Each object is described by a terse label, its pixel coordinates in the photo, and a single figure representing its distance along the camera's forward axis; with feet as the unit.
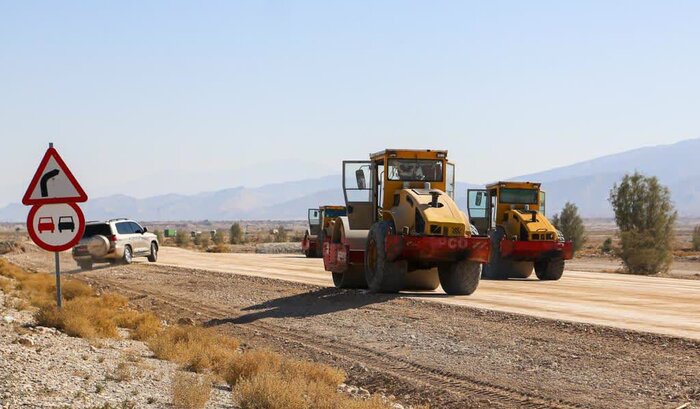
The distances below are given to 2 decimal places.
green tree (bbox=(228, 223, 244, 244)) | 323.57
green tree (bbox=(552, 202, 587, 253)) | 238.89
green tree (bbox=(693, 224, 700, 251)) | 282.36
